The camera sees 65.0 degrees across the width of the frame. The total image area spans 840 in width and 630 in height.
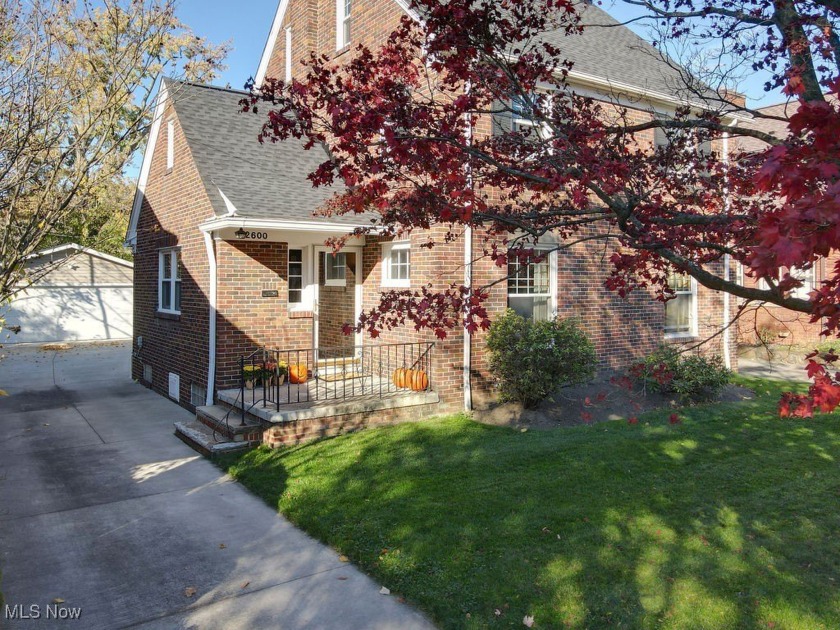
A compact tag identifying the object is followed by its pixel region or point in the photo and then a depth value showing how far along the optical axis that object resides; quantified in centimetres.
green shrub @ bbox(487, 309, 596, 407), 967
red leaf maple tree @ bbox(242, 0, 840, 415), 435
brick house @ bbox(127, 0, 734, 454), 1032
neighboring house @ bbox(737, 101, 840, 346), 1763
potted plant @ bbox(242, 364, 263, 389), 1065
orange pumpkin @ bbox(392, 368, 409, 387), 1047
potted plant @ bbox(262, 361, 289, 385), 1070
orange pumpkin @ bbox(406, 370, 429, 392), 1026
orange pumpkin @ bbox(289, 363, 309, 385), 1123
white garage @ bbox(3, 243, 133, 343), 2494
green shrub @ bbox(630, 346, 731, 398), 1095
